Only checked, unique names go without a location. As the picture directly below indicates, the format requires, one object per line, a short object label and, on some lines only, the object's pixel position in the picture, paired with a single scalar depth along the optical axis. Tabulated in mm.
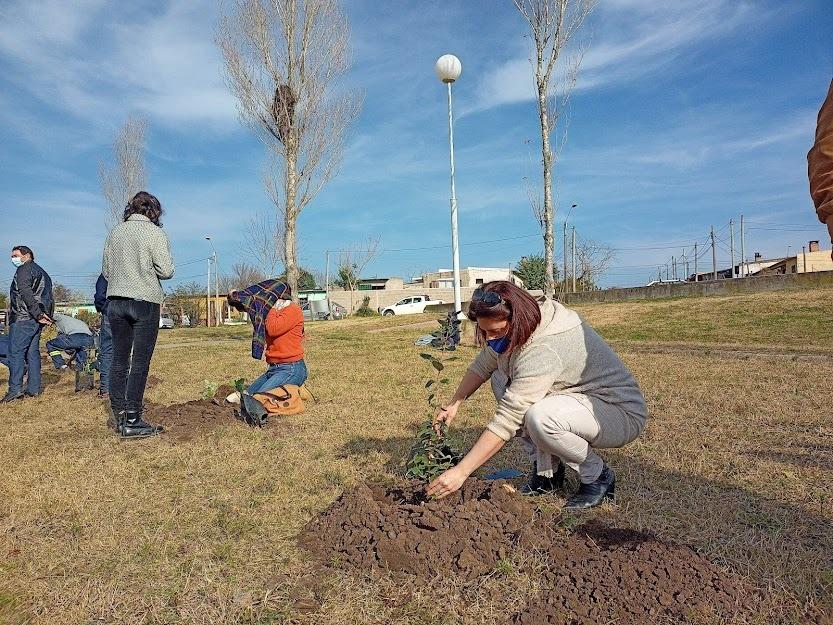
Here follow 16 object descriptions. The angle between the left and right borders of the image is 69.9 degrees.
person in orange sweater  5384
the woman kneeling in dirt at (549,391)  2641
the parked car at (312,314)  36069
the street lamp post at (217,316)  44156
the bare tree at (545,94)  12922
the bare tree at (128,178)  25109
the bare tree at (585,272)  42531
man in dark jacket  6629
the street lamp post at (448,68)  10953
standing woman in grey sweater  4496
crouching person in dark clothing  7977
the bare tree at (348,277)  55688
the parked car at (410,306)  36750
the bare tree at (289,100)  15266
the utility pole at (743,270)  40828
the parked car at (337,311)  38919
